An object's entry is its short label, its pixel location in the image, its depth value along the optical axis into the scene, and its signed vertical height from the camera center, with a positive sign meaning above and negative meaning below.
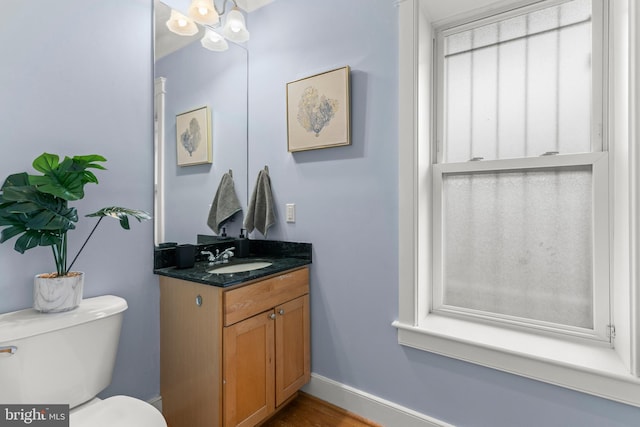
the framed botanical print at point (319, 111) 1.74 +0.61
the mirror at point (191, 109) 1.66 +0.56
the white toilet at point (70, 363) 1.01 -0.53
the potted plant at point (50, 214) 1.06 +0.00
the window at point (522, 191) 1.24 +0.10
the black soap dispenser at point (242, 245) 2.07 -0.21
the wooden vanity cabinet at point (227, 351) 1.39 -0.67
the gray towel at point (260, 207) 2.02 +0.05
